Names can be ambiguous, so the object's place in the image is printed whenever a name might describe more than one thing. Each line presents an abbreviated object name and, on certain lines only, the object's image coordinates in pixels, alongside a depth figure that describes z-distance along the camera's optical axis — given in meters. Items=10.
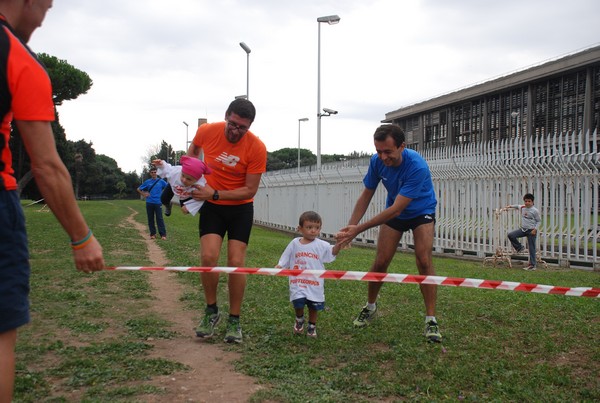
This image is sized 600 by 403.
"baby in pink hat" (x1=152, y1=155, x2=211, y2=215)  4.72
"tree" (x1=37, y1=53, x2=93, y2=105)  37.44
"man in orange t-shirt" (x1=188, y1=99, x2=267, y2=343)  4.86
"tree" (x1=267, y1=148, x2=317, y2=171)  104.56
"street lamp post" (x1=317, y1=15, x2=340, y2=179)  24.23
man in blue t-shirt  5.04
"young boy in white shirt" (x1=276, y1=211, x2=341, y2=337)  5.09
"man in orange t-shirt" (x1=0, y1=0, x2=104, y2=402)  2.17
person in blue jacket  13.66
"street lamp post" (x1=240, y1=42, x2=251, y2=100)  31.86
